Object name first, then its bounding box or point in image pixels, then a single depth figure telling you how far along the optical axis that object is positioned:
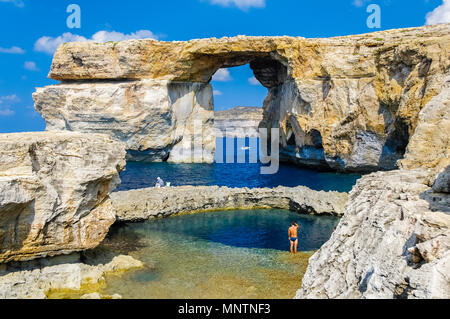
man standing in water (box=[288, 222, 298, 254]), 16.03
